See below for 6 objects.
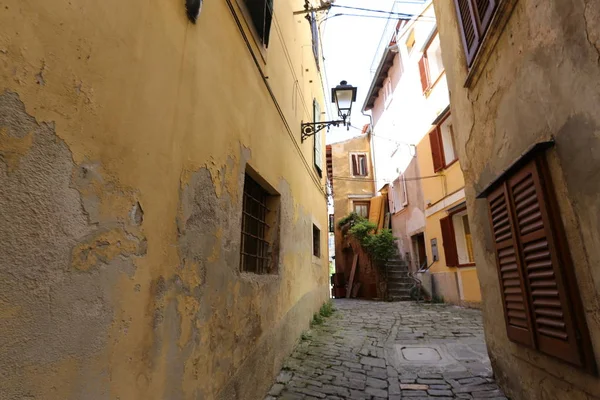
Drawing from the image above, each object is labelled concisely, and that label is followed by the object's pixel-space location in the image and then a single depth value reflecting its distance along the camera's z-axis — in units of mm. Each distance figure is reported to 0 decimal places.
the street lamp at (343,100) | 6086
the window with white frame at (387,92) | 15938
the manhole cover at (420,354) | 4781
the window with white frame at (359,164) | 20391
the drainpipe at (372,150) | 19500
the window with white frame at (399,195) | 14086
